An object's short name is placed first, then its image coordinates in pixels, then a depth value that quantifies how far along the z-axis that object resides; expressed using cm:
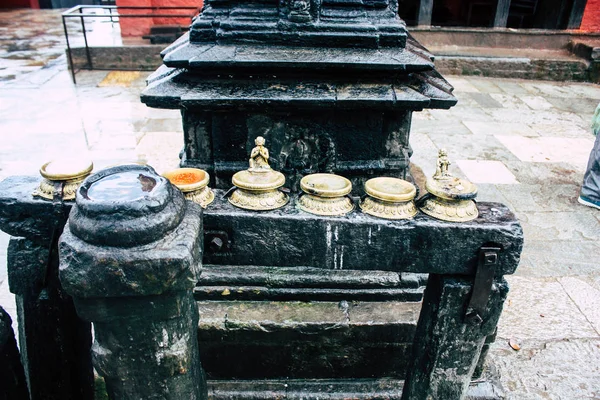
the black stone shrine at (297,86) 219
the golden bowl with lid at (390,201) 161
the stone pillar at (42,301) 175
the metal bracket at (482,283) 160
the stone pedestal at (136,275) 132
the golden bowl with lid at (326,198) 163
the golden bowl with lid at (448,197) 159
